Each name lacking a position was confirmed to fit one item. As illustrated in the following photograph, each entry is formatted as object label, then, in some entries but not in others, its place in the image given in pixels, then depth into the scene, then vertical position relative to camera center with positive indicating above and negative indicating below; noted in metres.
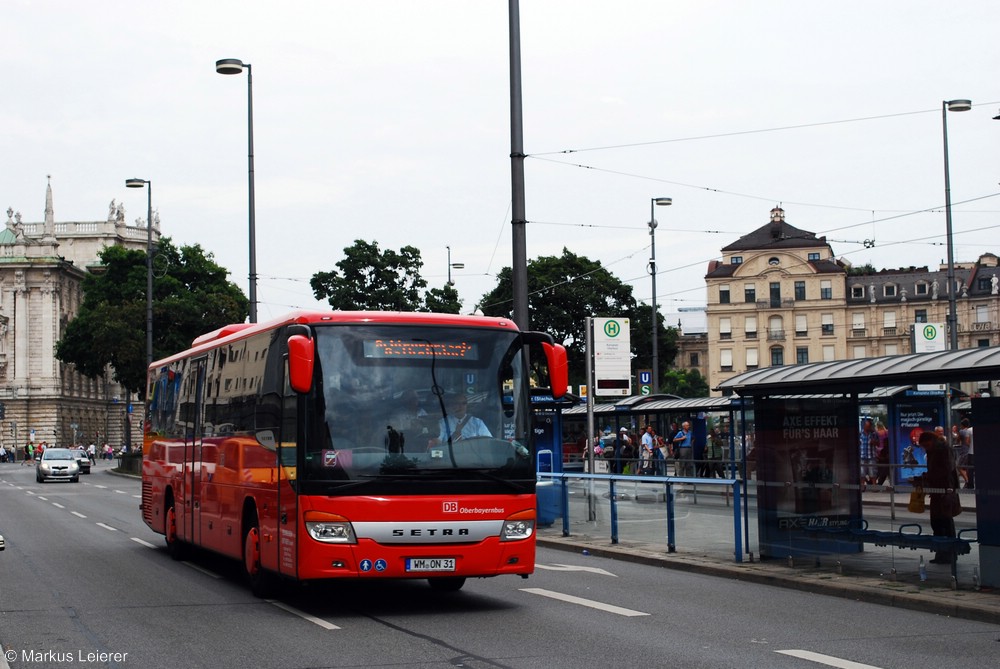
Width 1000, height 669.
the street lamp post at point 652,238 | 49.61 +6.63
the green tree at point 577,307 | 77.56 +6.28
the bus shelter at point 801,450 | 16.12 -0.51
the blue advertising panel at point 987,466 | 13.48 -0.60
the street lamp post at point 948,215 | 34.41 +5.17
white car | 57.94 -2.00
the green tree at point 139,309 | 64.31 +5.79
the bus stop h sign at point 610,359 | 24.95 +1.01
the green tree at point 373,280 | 60.03 +6.25
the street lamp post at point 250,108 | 29.80 +7.62
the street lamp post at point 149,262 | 49.06 +6.34
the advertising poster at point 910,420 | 27.92 -0.27
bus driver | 12.89 -0.08
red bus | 12.45 -0.31
